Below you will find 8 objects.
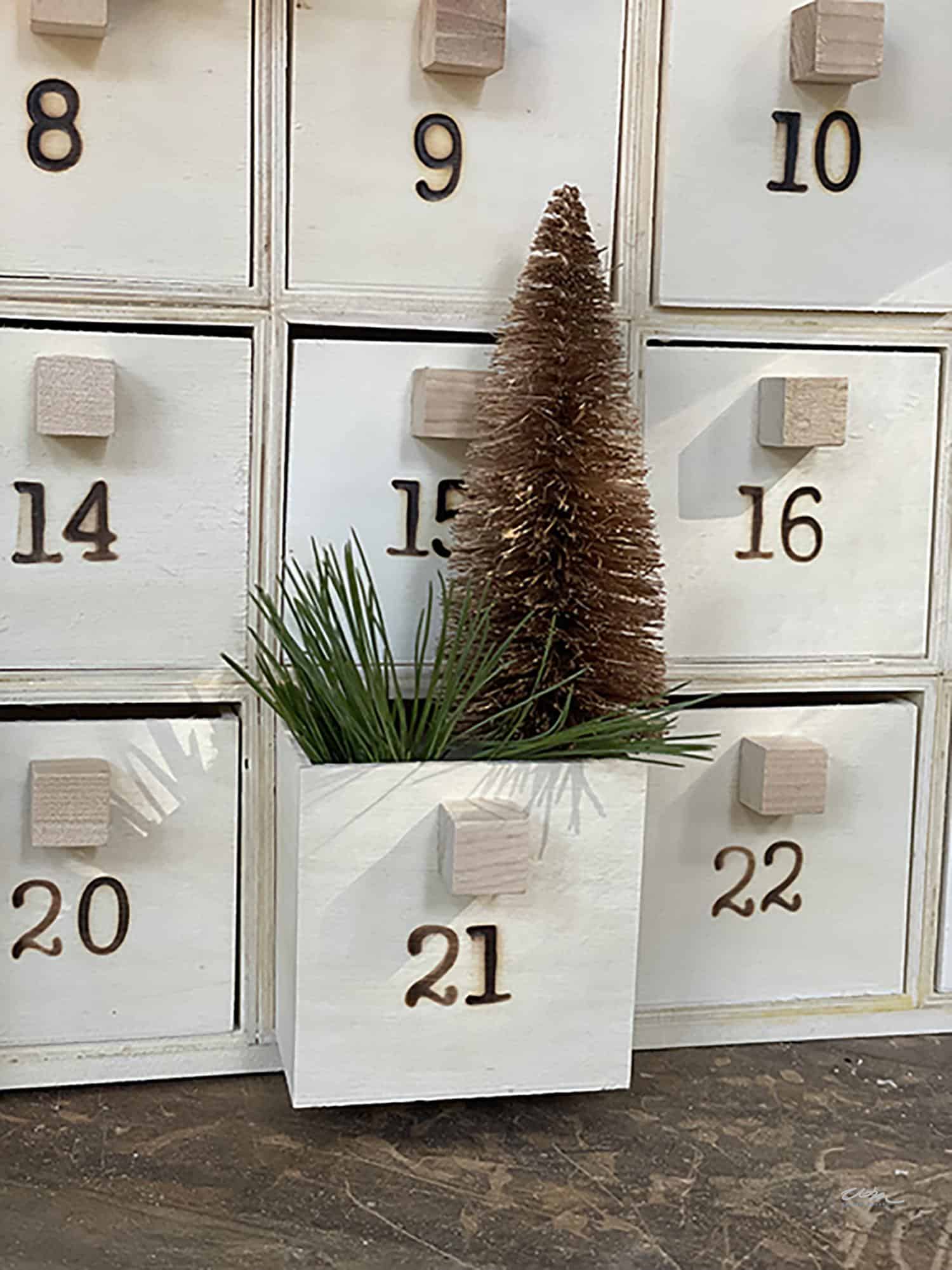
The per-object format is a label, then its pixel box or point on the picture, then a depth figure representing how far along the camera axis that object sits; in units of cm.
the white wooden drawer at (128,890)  95
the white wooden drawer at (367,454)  96
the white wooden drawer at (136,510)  93
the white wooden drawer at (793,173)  98
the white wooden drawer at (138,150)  90
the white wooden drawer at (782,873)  104
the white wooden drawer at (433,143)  94
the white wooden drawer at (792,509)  100
